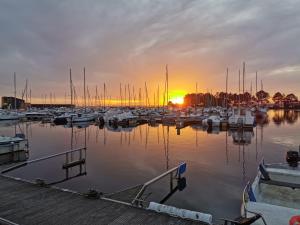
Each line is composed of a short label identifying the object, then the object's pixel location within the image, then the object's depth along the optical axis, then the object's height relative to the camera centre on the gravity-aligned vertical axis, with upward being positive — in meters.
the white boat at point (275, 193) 7.21 -3.30
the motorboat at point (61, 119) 55.88 -2.27
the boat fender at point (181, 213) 6.73 -3.13
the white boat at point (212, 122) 43.65 -2.38
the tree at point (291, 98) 169.12 +7.91
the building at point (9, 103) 114.04 +4.04
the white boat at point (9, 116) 62.29 -1.50
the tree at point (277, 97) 169.80 +8.72
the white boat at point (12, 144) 18.30 -2.70
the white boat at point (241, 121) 40.88 -2.09
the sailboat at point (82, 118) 54.09 -1.89
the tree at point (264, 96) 149.41 +9.17
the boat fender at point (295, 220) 6.16 -2.97
